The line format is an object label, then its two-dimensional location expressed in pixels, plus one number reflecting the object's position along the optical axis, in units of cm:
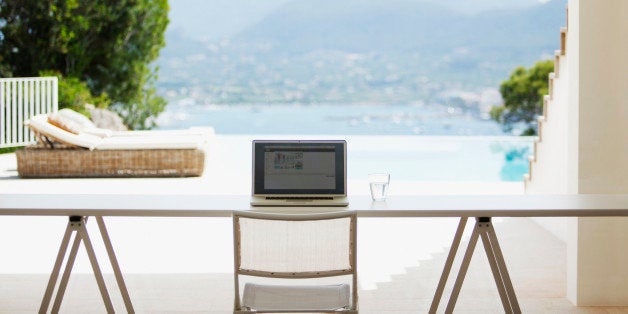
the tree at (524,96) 1580
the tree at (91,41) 1199
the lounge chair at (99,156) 824
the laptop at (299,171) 331
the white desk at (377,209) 305
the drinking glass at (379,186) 328
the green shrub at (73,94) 1143
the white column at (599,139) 385
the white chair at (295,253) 276
